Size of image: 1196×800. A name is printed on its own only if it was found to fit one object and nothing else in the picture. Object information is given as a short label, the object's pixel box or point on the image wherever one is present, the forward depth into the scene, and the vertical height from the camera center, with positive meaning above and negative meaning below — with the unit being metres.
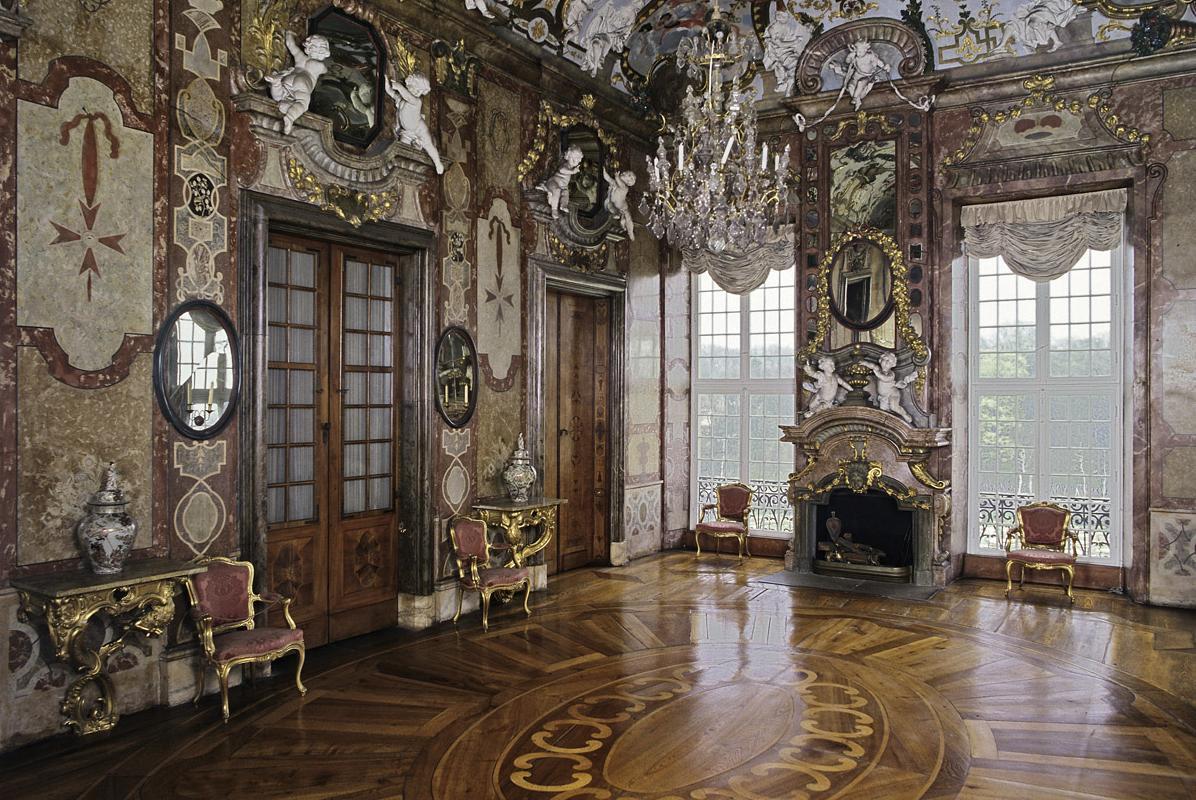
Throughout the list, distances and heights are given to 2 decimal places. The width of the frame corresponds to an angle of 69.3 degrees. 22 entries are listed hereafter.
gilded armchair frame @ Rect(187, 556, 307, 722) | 4.86 -1.35
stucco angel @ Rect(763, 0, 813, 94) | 9.03 +3.89
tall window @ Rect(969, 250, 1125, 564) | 8.32 +0.12
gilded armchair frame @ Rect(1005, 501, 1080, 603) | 7.93 -1.30
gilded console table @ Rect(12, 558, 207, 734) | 4.30 -1.06
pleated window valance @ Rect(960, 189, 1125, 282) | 8.13 +1.75
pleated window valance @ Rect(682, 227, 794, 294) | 9.59 +1.66
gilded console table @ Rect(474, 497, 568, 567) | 7.32 -0.95
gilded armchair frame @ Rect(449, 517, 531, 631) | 6.81 -1.37
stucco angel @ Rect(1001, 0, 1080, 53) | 8.00 +3.64
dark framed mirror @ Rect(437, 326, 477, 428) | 7.09 +0.25
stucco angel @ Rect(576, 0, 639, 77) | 8.45 +3.77
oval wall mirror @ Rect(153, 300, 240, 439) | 5.15 +0.23
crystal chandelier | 5.95 +1.61
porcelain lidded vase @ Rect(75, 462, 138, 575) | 4.56 -0.66
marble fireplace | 8.49 -0.88
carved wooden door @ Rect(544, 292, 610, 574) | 8.88 -0.16
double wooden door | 6.06 -0.20
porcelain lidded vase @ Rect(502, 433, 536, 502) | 7.53 -0.59
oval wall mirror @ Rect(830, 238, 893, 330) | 8.91 +1.29
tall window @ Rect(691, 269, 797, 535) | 9.87 +0.21
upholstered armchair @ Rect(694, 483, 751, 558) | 9.68 -1.13
